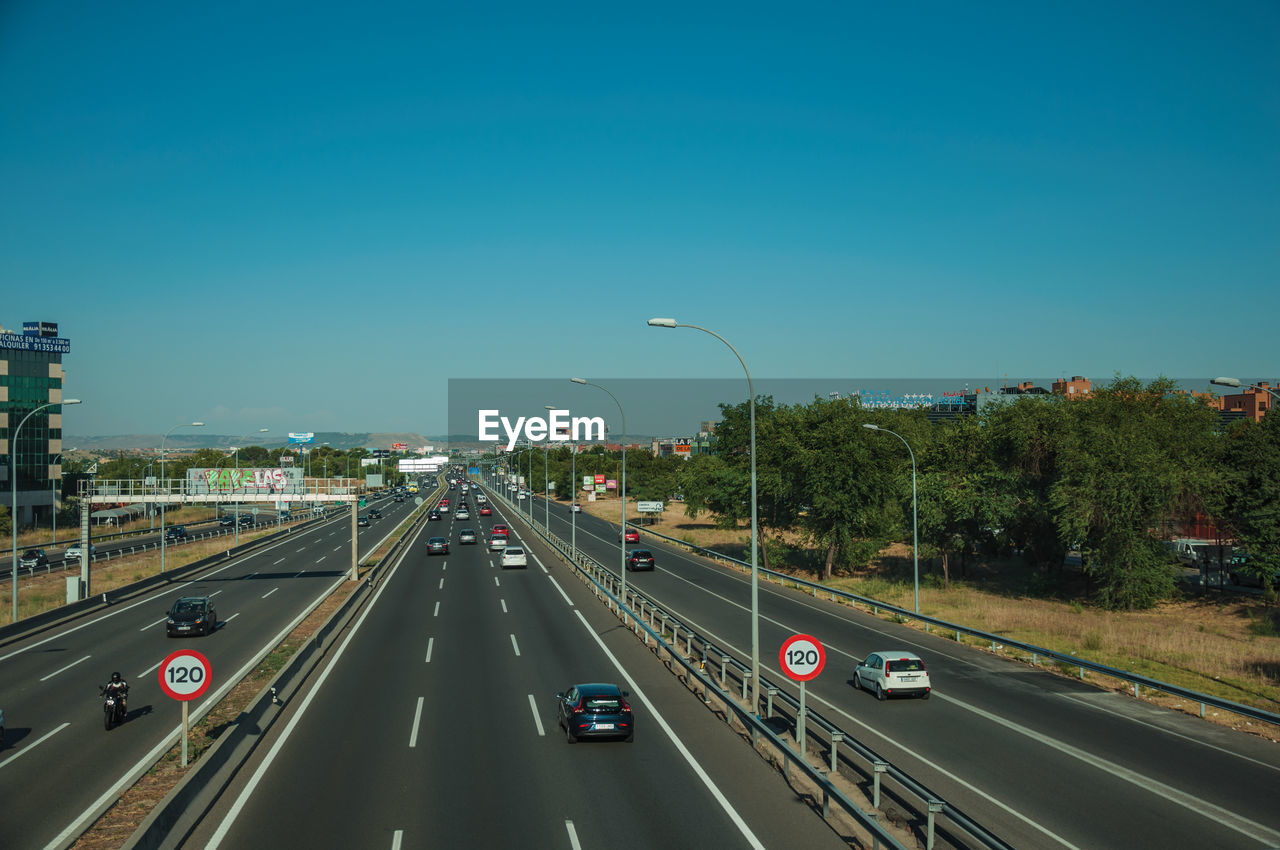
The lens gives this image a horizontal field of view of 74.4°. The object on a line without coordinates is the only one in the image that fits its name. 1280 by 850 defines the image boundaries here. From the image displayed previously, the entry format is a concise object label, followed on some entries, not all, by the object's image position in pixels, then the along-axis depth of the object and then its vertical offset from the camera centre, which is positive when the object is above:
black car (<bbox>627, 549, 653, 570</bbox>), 53.28 -7.58
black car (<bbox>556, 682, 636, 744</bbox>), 16.80 -5.50
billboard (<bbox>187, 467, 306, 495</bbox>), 59.25 -2.72
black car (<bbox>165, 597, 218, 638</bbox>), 30.64 -6.43
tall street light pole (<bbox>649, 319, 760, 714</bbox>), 18.53 -3.75
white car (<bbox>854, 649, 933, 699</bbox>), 21.72 -6.14
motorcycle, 18.20 -5.72
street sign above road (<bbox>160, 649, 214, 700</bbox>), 13.98 -3.87
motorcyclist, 18.30 -5.35
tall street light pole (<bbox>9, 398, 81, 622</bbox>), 32.54 -4.50
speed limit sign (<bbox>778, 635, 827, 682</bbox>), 15.20 -3.95
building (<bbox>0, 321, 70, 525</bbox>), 91.19 +3.30
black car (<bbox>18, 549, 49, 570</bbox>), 57.95 -8.12
